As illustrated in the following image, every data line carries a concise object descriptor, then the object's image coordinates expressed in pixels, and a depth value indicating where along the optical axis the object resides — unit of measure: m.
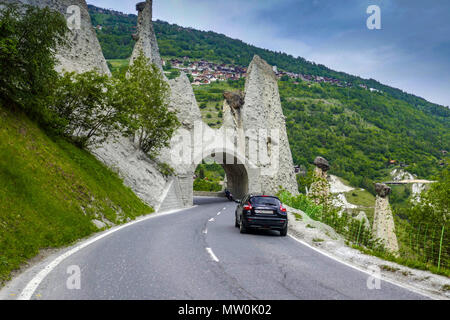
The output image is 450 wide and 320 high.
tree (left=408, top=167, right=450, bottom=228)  21.21
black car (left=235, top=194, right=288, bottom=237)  12.16
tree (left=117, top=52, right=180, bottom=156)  26.94
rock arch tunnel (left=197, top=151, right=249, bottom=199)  41.59
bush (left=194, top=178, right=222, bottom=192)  69.25
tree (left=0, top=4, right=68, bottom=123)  11.18
